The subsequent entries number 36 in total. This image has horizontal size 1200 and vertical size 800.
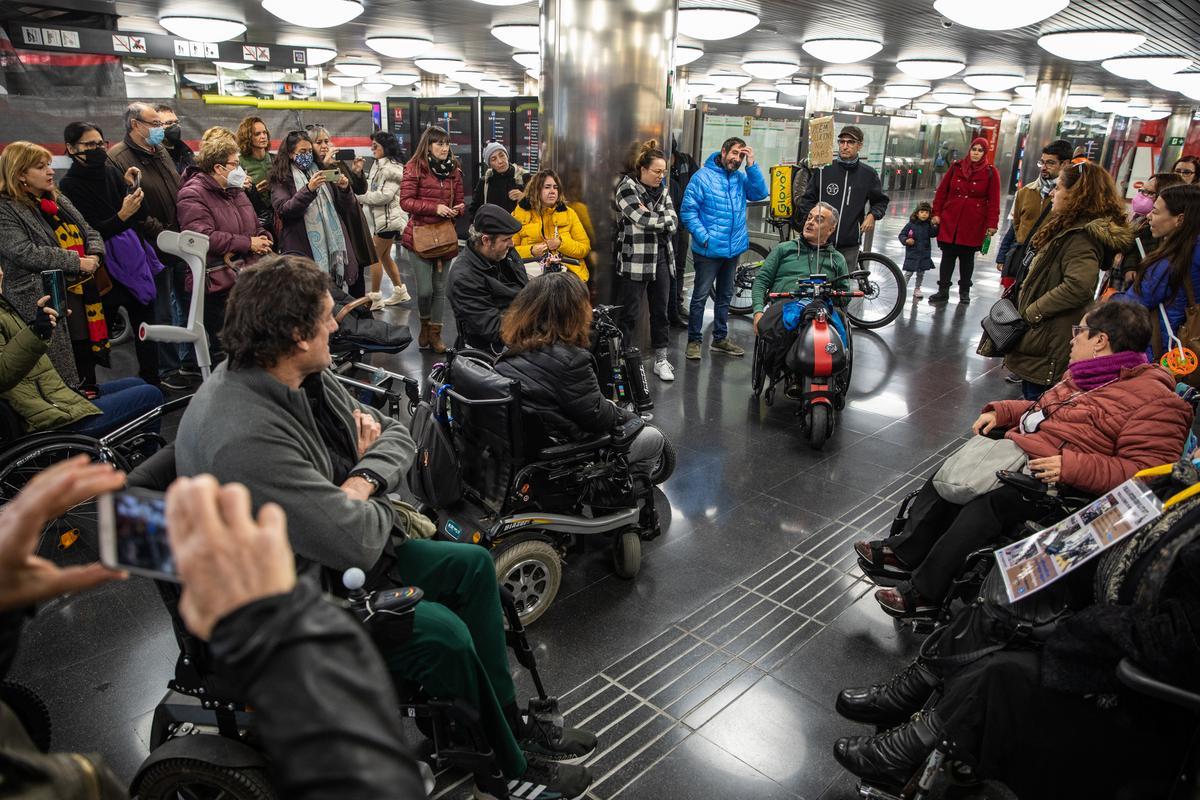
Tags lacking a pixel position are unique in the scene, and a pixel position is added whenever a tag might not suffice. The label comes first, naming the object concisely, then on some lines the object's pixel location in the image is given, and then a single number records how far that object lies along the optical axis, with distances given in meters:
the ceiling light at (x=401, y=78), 20.64
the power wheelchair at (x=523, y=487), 2.86
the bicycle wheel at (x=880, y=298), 7.71
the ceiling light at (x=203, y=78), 12.15
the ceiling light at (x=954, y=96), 21.81
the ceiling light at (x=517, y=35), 10.01
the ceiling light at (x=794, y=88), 19.55
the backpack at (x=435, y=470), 2.84
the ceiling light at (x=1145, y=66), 11.22
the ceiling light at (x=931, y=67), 13.57
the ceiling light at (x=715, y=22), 8.31
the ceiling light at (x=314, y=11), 7.71
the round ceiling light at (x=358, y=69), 18.33
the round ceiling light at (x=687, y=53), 12.08
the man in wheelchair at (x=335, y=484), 1.81
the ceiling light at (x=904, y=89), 18.09
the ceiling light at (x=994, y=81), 14.16
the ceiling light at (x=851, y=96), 21.45
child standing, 8.80
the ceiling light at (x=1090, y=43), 8.75
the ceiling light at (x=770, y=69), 14.92
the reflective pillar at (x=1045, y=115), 15.64
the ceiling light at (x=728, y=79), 18.30
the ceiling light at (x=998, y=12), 6.59
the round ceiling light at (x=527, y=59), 13.87
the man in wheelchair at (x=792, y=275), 5.06
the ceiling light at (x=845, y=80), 15.89
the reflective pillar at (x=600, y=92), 5.92
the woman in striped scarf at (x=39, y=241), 3.77
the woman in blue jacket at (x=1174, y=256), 4.20
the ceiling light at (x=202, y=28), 9.25
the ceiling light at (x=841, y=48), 10.70
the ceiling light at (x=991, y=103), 23.68
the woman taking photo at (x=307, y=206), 5.33
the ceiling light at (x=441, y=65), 16.36
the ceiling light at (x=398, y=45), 11.70
